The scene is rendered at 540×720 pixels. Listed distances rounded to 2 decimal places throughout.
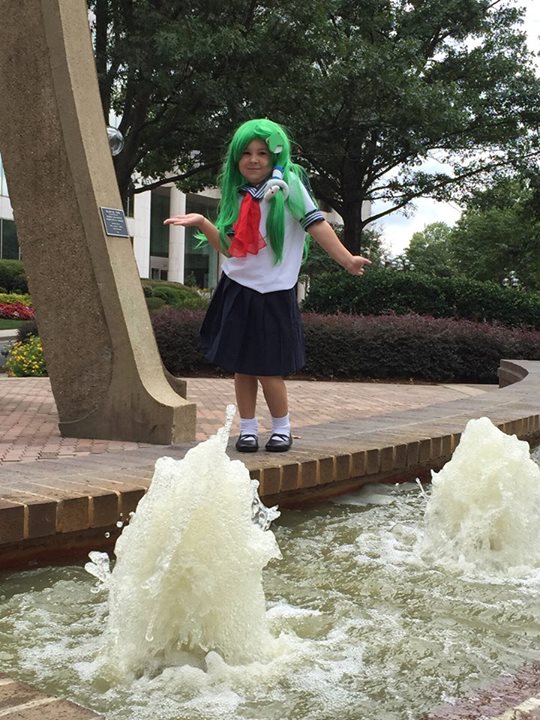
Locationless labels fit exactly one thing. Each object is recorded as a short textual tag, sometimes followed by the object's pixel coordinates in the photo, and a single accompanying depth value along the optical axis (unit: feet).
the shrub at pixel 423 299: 47.06
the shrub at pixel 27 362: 34.06
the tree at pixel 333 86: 41.75
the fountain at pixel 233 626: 5.48
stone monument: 15.20
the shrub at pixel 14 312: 87.77
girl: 12.25
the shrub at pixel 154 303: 59.57
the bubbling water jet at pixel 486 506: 9.02
